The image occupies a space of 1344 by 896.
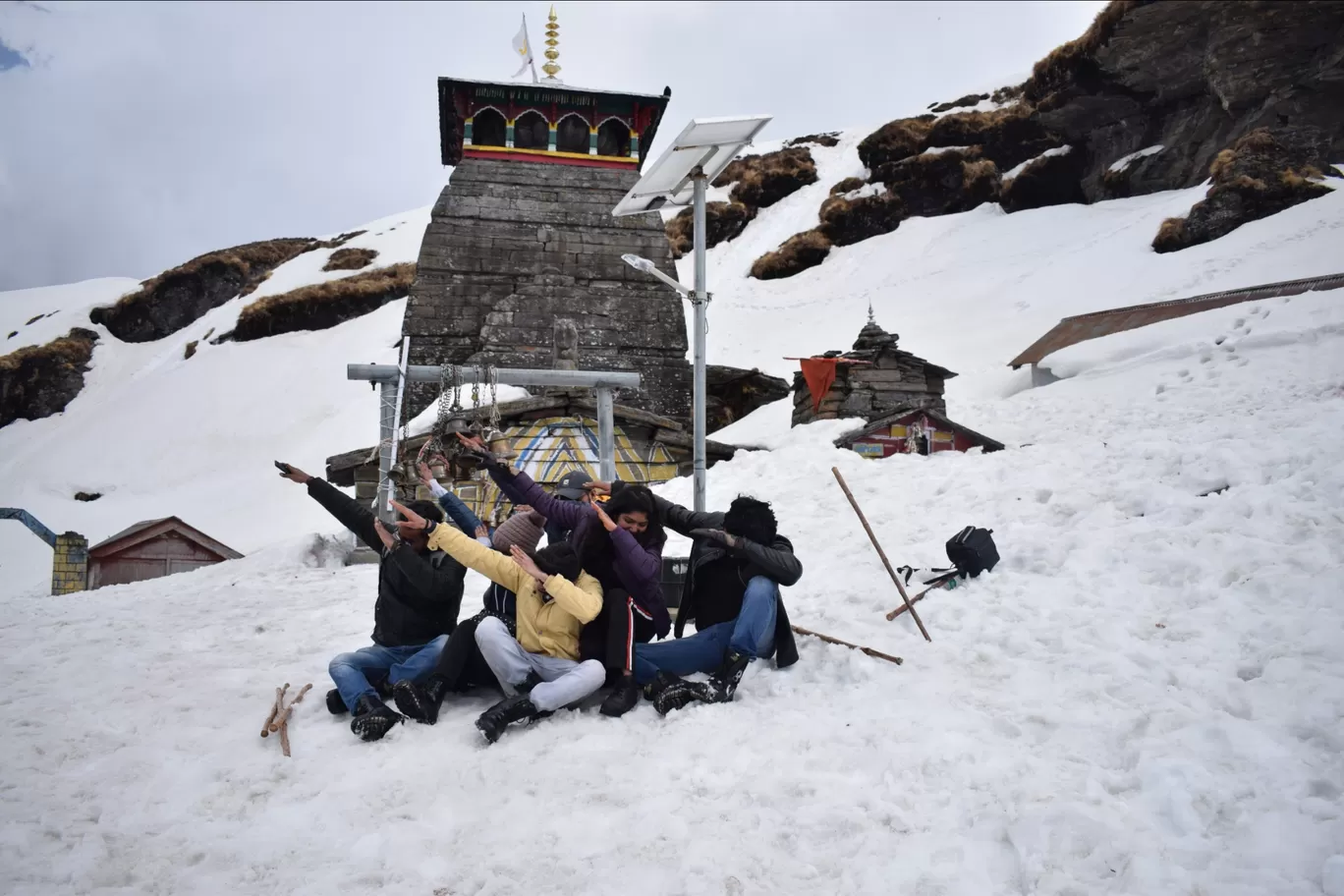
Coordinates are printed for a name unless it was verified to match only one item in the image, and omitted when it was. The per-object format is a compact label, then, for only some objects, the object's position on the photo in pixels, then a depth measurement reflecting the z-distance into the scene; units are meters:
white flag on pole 19.69
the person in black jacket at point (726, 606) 5.14
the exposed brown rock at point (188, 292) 43.97
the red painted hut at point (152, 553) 15.82
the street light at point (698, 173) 7.05
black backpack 6.67
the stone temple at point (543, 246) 17.86
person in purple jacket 5.13
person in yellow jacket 4.84
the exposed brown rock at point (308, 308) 39.66
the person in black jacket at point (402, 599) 5.19
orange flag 15.84
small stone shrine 15.95
